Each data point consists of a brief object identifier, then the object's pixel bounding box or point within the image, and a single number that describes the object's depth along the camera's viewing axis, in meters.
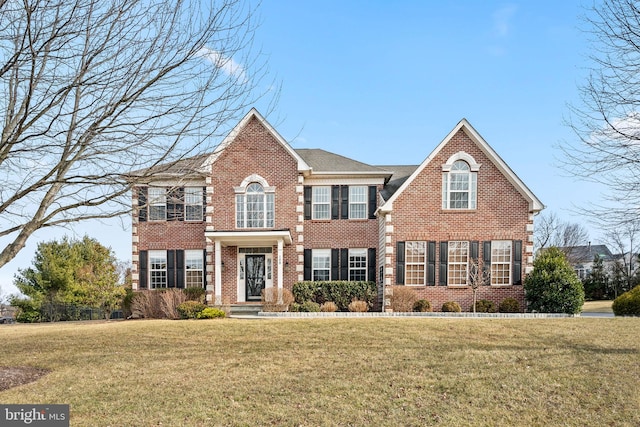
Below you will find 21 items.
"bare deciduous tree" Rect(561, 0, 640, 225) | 9.25
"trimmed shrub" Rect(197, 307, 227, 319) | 17.42
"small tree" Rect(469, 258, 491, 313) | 18.81
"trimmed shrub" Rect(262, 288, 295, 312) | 18.47
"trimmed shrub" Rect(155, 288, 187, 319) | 18.47
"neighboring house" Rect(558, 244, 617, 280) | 48.52
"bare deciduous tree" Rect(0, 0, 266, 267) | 6.64
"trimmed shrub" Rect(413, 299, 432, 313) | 18.78
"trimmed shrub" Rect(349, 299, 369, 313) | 18.69
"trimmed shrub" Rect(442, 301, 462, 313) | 18.69
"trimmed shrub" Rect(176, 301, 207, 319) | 17.75
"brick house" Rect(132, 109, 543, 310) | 19.62
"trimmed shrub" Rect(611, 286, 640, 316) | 17.98
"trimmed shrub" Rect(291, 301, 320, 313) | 18.25
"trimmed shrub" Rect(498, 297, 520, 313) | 18.73
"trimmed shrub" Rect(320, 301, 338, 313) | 18.64
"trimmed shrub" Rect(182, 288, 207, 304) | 20.08
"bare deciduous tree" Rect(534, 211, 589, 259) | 48.47
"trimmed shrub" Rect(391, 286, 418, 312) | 18.94
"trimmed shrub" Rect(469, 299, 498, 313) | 18.83
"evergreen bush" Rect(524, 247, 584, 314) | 17.78
